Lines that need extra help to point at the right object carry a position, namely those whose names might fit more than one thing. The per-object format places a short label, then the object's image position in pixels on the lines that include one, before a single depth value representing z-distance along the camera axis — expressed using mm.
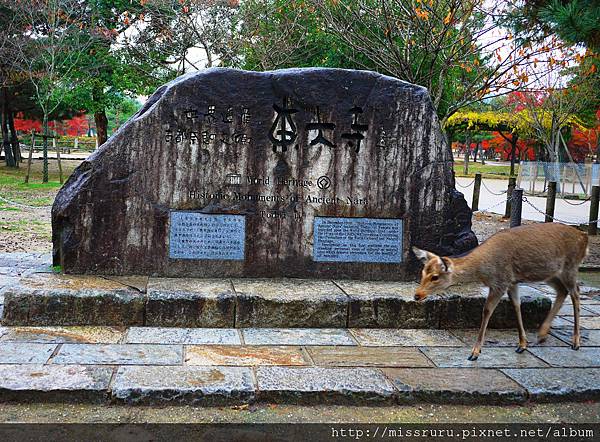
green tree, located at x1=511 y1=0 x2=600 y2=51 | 7664
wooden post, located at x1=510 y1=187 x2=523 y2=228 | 12219
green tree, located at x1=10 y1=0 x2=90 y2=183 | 19234
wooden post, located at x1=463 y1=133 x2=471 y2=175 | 39656
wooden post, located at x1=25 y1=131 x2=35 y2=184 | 18242
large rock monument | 6195
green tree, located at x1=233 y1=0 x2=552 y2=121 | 11680
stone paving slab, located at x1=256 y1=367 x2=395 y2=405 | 4340
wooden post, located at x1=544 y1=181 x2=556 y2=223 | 13734
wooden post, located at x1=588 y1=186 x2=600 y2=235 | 13469
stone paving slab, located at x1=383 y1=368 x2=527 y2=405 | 4445
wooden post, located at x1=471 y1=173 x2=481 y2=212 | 17978
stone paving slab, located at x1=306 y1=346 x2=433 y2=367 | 4945
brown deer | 4973
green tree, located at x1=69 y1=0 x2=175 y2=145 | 19531
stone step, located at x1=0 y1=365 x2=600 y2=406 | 4172
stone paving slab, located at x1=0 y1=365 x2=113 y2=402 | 4113
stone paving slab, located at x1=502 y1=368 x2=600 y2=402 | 4539
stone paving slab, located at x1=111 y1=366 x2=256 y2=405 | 4180
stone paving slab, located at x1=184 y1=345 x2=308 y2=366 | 4816
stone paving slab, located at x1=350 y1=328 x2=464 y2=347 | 5520
